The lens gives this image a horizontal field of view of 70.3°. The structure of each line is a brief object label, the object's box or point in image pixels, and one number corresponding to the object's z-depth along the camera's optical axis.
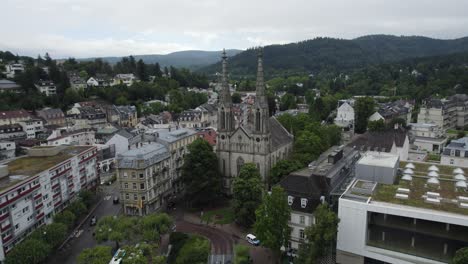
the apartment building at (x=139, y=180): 52.06
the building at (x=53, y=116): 106.17
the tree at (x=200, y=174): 53.97
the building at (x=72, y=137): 84.12
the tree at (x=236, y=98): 161.51
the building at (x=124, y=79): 159.25
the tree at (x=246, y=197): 46.47
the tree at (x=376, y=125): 92.62
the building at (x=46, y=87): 126.71
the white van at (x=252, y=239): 43.70
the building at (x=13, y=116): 95.75
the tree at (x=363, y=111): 107.19
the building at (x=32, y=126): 95.19
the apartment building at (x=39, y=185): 39.75
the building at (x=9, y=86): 117.38
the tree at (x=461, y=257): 26.84
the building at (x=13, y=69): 139.50
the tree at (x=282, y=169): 54.31
